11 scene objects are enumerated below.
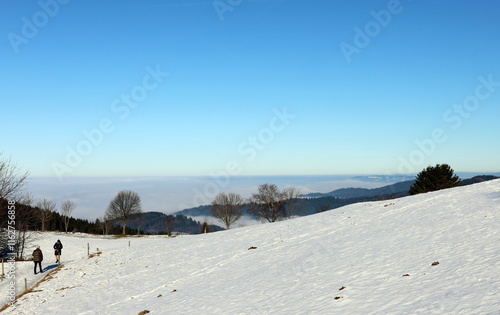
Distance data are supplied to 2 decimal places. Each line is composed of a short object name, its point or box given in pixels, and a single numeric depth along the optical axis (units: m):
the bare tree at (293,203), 99.27
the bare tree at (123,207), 97.52
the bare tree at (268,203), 86.41
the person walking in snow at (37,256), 31.70
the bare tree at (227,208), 93.00
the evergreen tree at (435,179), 62.84
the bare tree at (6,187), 24.75
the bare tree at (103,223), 107.12
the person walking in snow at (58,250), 36.56
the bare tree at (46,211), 94.72
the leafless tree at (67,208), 115.10
